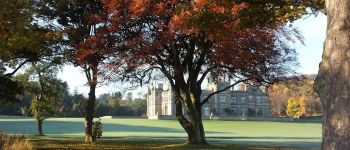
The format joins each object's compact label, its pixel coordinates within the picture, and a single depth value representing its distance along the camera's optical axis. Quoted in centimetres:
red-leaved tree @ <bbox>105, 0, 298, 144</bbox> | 2562
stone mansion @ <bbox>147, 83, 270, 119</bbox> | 11381
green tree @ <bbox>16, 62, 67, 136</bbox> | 4650
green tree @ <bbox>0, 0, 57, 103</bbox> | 1590
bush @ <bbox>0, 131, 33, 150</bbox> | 1534
